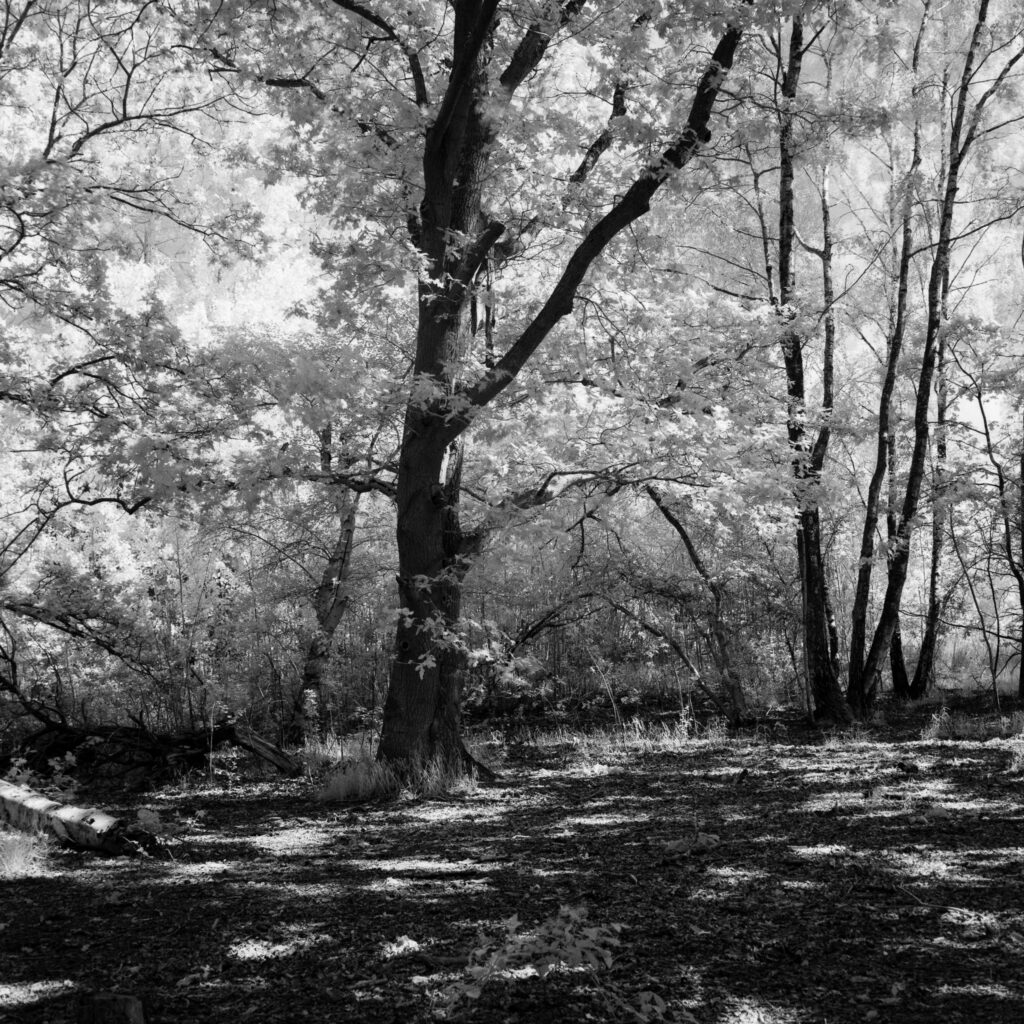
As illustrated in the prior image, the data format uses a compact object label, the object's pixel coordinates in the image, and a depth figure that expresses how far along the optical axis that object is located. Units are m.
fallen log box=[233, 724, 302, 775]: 8.49
